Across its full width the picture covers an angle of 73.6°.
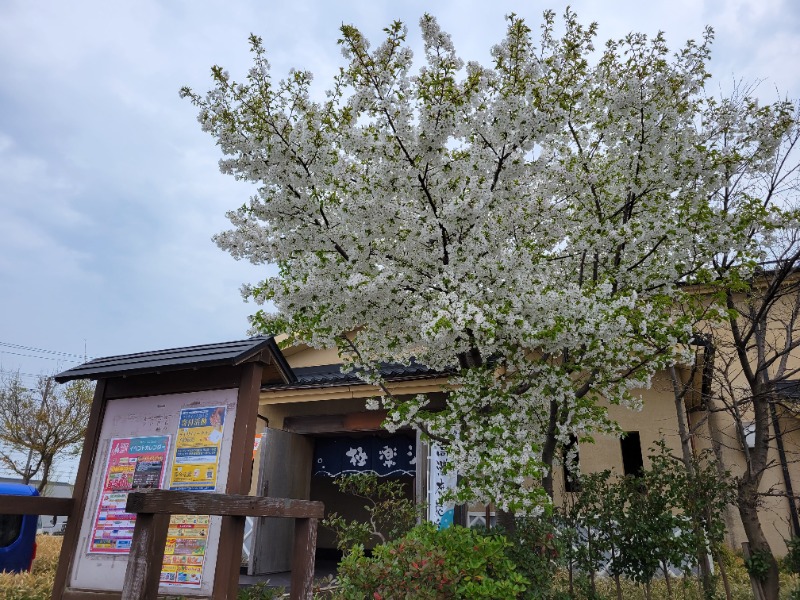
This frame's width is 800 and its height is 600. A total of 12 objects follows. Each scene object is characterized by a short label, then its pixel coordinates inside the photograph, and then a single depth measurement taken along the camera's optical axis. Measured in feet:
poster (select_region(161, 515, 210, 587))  15.88
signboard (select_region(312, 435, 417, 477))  37.47
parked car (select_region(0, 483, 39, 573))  29.53
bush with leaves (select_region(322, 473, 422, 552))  22.94
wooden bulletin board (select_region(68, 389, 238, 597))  16.14
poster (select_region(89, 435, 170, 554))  17.03
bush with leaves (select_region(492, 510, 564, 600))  17.84
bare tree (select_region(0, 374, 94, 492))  65.26
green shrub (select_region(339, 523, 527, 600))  14.66
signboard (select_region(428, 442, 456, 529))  28.55
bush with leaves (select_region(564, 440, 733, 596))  21.07
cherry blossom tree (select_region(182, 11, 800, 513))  20.10
